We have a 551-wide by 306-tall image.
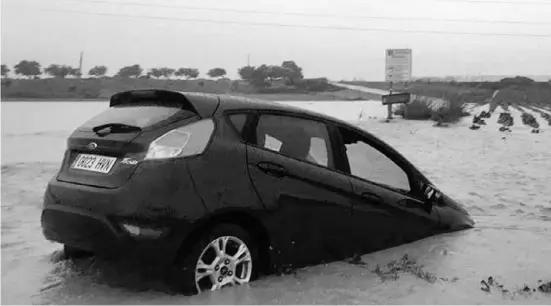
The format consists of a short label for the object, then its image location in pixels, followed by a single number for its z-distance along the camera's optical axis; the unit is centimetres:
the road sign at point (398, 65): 2617
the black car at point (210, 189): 376
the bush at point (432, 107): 2566
